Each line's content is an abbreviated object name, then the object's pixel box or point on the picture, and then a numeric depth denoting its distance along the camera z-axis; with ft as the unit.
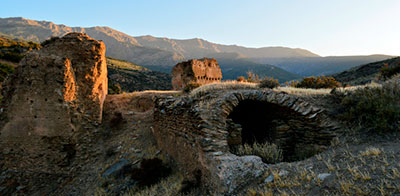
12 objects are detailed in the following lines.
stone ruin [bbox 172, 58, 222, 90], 59.58
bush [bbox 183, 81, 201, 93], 43.34
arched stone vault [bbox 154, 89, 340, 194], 14.23
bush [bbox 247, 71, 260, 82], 58.93
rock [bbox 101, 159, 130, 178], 22.75
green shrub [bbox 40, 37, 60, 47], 27.12
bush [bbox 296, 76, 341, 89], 46.24
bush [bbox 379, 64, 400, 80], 34.07
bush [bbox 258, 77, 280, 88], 33.81
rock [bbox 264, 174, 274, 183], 12.80
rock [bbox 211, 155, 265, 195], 13.26
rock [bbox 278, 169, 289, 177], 13.18
